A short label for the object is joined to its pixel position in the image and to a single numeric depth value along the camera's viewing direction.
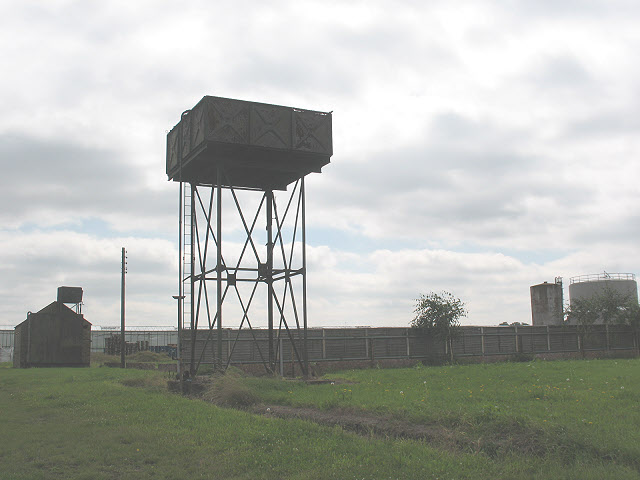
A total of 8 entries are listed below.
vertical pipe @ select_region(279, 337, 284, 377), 25.98
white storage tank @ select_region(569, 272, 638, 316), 54.03
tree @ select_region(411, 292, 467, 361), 33.03
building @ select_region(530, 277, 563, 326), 55.09
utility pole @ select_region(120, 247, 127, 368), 38.83
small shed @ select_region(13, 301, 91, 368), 44.25
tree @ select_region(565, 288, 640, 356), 39.34
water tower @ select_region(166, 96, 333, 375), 20.84
